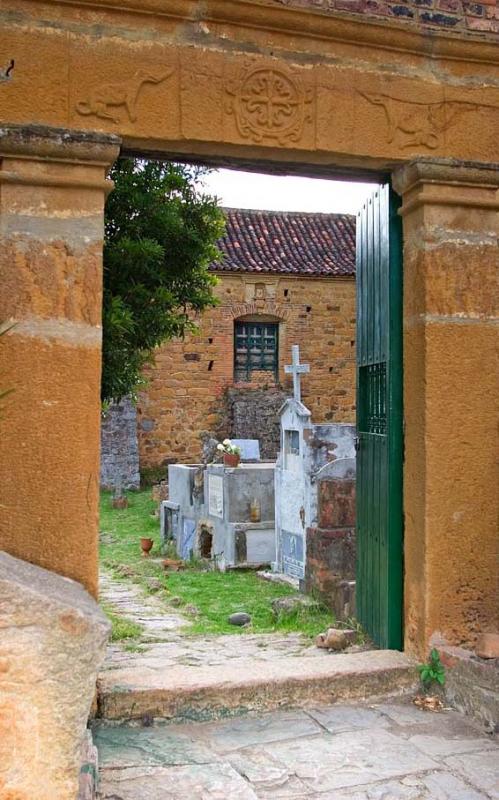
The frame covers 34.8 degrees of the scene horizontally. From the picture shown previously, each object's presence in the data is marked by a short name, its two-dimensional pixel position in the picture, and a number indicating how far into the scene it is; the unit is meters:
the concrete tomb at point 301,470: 9.76
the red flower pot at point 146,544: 12.38
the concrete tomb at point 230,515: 11.17
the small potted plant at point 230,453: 11.91
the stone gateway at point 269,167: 3.61
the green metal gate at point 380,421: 4.39
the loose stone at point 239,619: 7.66
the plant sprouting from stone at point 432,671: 4.02
